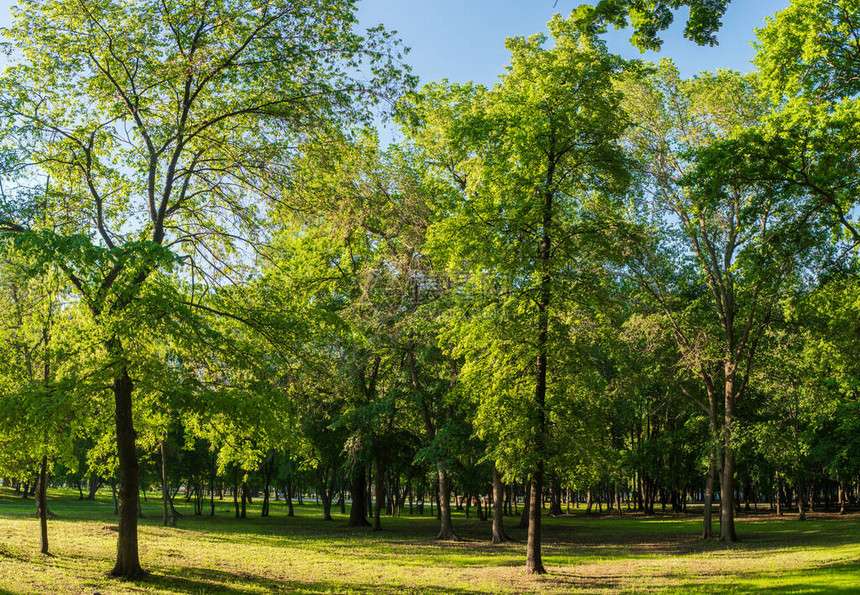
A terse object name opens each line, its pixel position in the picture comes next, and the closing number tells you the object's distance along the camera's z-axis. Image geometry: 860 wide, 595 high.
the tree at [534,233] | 15.51
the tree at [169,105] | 12.94
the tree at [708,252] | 24.56
